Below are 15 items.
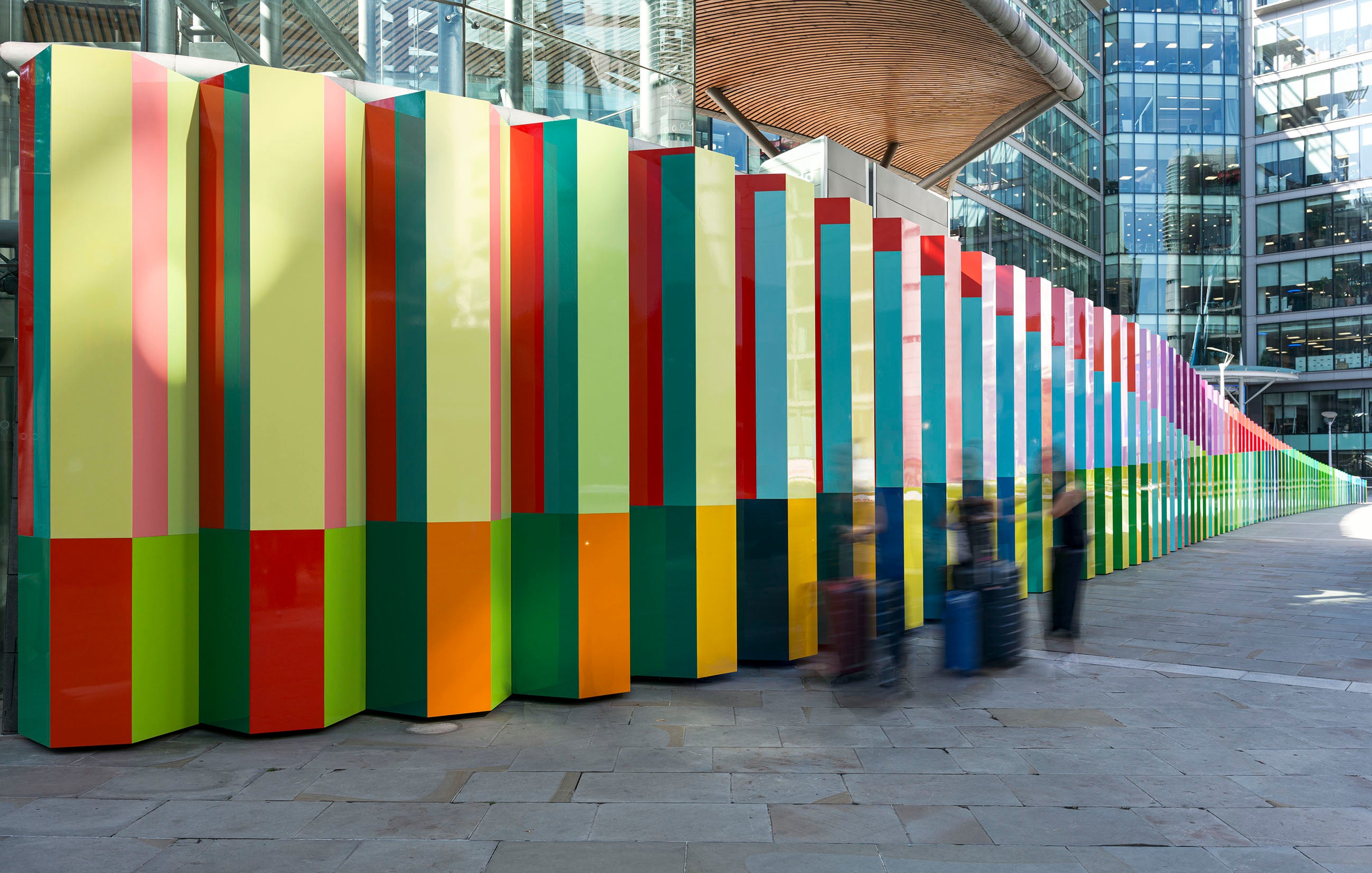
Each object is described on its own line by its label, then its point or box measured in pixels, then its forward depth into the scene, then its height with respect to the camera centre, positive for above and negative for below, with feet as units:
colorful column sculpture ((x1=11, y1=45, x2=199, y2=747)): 21.50 +1.63
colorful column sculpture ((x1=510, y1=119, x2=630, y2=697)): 25.67 +1.30
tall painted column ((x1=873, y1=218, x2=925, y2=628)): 34.73 +2.39
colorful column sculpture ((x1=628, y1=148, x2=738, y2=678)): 27.58 +1.21
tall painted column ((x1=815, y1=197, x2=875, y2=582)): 31.37 +2.49
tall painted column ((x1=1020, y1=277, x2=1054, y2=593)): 47.65 +1.92
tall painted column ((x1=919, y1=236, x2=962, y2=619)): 37.22 +2.29
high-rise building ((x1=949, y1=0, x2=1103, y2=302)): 168.96 +52.42
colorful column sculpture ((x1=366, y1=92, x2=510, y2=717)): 23.82 +1.39
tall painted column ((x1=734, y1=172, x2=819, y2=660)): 29.48 +1.44
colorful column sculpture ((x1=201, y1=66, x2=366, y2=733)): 22.56 +1.52
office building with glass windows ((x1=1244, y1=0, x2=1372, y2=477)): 200.54 +50.98
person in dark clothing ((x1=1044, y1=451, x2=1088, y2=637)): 30.04 -3.32
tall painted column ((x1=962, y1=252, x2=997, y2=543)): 40.24 +3.50
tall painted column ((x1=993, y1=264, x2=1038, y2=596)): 43.70 +2.24
